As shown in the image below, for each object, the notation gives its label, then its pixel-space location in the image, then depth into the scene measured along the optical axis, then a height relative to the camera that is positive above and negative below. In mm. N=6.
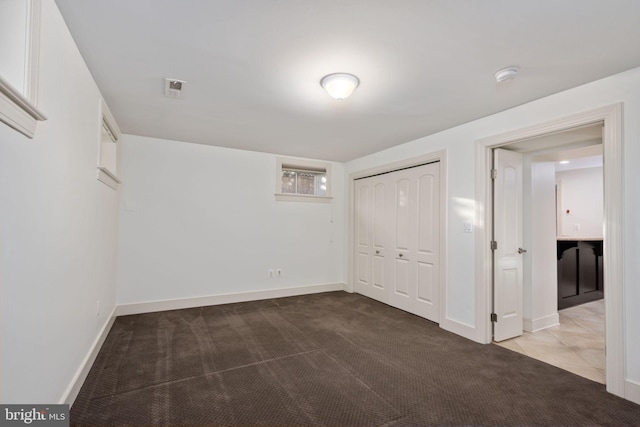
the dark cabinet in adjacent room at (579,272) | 4453 -822
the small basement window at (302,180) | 5031 +676
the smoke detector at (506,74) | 2184 +1088
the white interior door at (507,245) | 3248 -281
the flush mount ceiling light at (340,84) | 2311 +1067
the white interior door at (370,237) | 4754 -316
